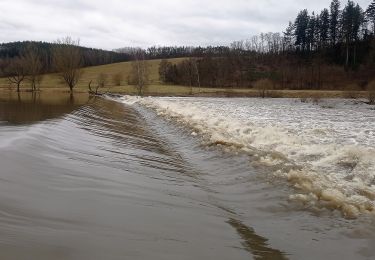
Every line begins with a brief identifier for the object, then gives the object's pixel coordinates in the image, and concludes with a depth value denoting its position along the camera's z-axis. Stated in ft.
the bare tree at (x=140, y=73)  268.50
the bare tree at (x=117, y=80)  365.81
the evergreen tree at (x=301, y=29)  425.69
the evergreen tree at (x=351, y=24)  372.99
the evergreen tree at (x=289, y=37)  457.84
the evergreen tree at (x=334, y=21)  398.83
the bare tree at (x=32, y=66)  297.53
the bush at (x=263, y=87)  245.45
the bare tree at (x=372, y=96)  168.27
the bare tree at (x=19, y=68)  303.25
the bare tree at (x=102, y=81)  344.90
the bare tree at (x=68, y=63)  276.82
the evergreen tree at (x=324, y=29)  408.26
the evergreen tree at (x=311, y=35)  416.26
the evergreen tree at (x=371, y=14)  388.57
